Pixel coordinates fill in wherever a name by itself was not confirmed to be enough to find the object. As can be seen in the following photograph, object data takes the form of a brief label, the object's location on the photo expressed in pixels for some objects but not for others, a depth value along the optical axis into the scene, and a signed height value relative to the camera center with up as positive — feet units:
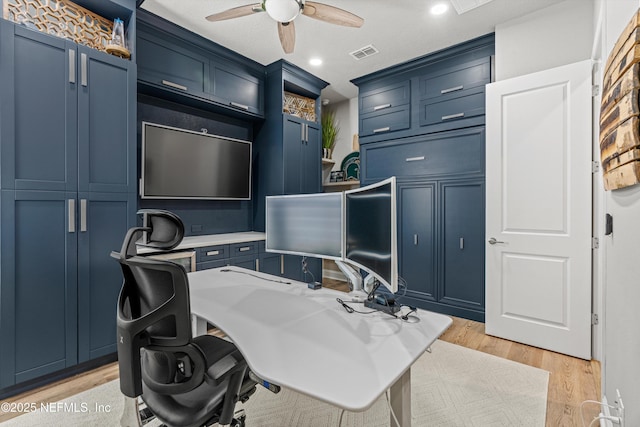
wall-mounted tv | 9.45 +1.64
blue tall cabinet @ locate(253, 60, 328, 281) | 12.02 +2.67
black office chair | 3.12 -1.45
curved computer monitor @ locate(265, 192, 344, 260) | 5.76 -0.27
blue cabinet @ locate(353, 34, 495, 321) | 10.12 +1.81
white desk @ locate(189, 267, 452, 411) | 2.67 -1.48
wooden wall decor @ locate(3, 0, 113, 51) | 6.52 +4.51
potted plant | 15.21 +3.84
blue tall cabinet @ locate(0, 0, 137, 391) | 6.07 +0.40
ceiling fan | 6.62 +4.65
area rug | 5.51 -3.81
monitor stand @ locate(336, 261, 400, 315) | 4.45 -1.32
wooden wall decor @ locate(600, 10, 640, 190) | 3.06 +1.17
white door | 7.66 +0.10
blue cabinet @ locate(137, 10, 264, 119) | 9.00 +4.77
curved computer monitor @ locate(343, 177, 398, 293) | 3.94 -0.28
